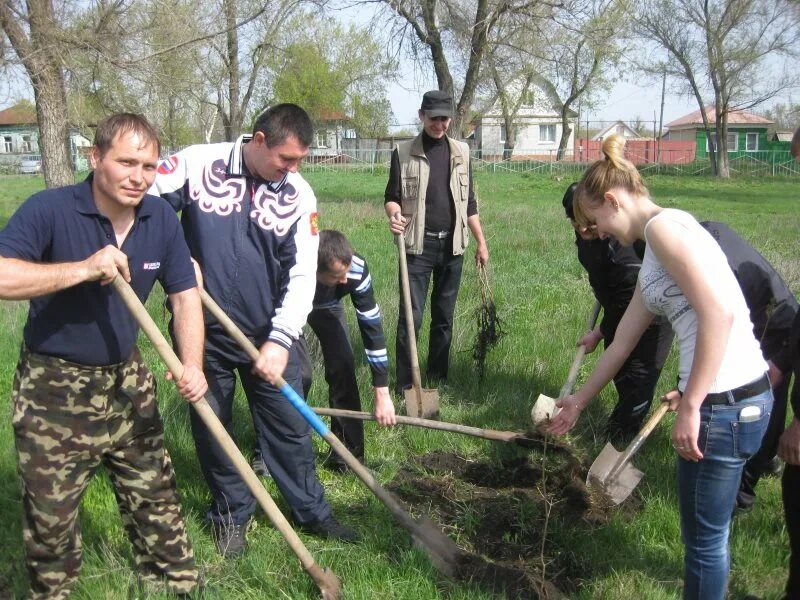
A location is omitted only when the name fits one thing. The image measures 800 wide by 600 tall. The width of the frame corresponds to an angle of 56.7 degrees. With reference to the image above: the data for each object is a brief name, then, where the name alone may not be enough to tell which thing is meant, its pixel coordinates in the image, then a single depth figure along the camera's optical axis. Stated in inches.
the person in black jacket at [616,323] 170.6
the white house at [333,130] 2135.8
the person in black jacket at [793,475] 101.0
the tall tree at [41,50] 371.6
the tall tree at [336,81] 1517.0
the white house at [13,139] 1942.8
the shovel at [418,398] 195.5
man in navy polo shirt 98.3
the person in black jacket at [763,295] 129.7
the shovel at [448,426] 158.4
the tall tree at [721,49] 1289.4
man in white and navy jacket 126.2
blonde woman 88.8
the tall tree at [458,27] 636.7
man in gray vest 216.7
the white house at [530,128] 2009.1
